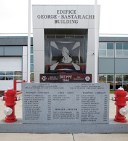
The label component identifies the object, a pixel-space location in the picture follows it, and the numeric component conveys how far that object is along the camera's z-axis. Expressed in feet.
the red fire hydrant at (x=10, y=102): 11.90
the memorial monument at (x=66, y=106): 11.48
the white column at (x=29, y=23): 15.79
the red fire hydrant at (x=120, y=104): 11.89
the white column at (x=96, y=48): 17.03
